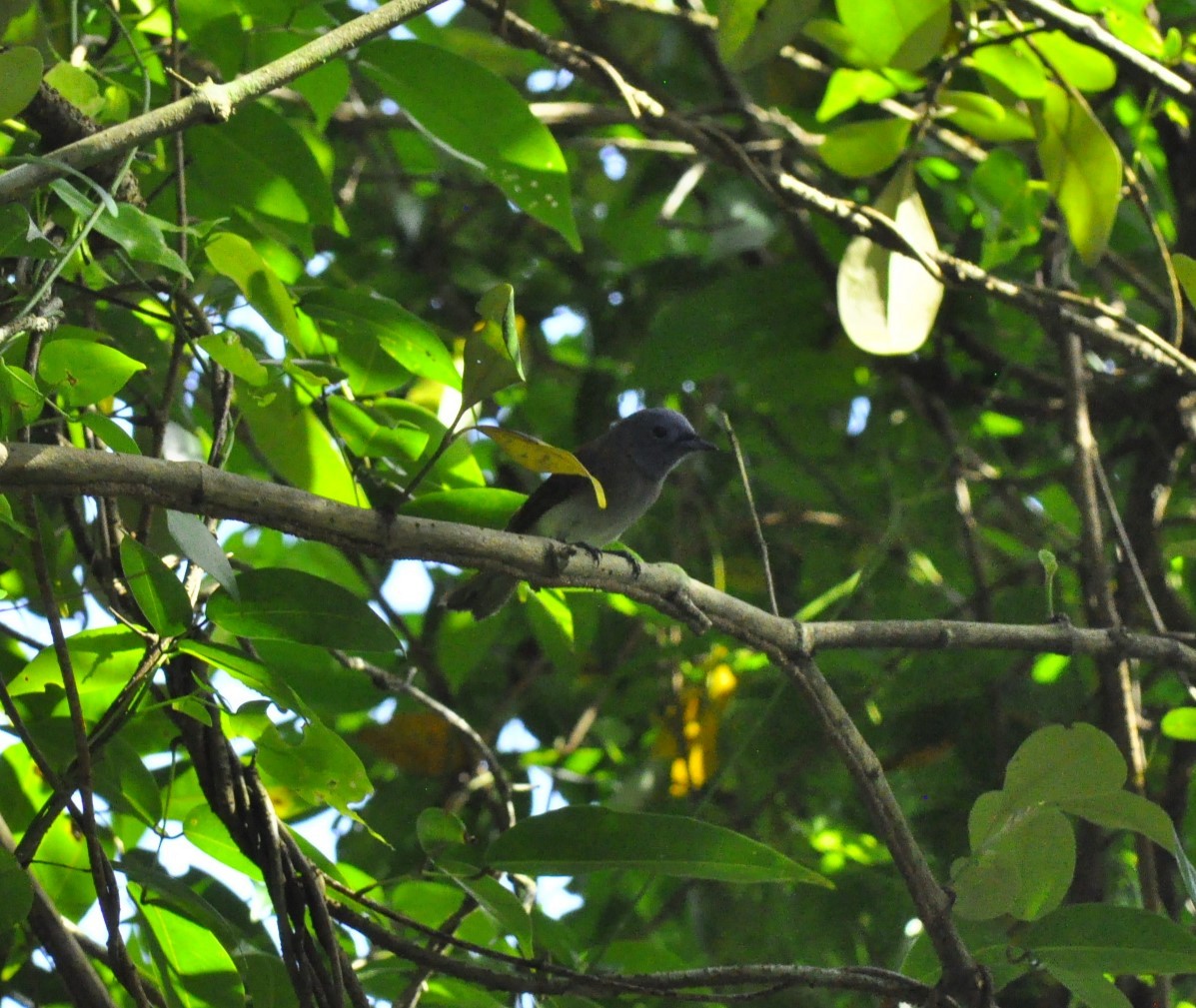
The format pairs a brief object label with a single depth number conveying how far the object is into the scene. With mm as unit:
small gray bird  8422
